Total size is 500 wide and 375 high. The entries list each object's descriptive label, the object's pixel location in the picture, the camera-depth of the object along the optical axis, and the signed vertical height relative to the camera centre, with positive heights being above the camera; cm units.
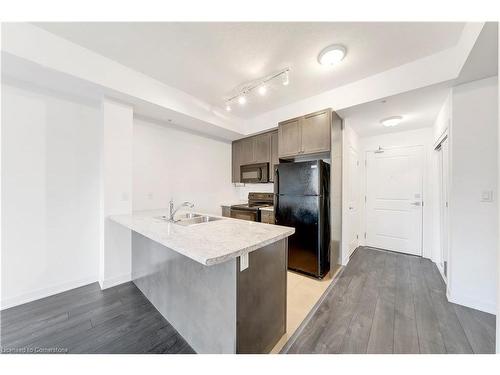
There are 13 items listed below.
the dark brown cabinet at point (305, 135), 260 +81
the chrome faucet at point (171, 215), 200 -29
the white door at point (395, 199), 338 -22
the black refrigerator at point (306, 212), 249 -34
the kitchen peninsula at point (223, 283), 112 -68
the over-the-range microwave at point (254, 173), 361 +31
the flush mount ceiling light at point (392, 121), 282 +105
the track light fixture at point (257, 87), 224 +137
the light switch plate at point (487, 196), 184 -8
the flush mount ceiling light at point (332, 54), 183 +136
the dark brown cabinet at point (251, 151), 361 +76
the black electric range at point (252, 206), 340 -36
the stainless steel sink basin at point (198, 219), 210 -37
